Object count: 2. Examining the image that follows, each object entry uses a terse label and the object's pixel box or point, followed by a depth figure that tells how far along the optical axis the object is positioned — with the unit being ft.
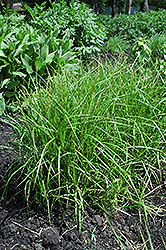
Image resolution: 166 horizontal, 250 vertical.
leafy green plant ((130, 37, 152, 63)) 10.11
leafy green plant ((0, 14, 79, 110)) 9.43
